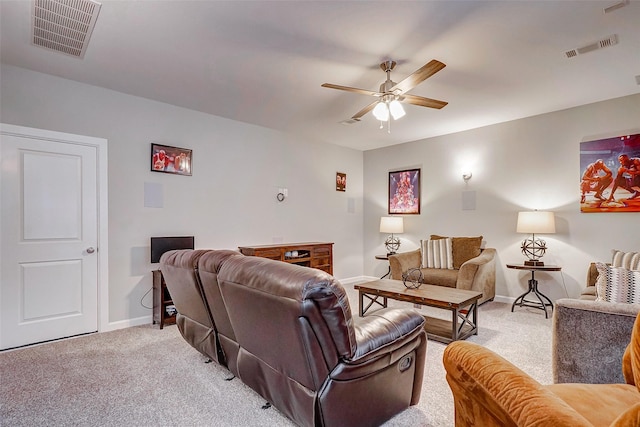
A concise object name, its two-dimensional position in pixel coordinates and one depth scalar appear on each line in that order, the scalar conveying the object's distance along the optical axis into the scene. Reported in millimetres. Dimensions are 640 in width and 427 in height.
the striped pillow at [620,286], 2039
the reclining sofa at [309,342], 1401
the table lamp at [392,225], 5578
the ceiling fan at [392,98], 2728
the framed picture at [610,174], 3654
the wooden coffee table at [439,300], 2959
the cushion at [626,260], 3035
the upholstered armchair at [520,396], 793
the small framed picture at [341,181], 5992
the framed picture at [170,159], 3805
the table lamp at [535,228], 3920
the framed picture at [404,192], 5664
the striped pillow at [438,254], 4652
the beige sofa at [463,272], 3881
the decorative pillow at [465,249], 4547
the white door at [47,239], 2965
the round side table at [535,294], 3925
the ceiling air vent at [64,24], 2135
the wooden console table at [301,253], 4277
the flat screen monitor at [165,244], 3662
